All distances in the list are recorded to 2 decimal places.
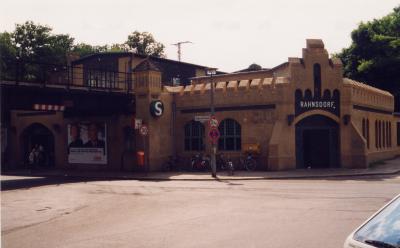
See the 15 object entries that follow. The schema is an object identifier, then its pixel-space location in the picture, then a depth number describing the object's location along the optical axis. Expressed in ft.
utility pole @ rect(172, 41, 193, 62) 226.42
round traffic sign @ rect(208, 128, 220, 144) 85.30
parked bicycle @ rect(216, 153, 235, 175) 98.15
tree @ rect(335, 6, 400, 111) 167.22
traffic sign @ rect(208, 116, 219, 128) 84.45
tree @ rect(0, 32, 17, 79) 204.90
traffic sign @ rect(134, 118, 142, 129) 95.04
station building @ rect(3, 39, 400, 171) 95.50
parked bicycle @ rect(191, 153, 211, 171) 98.63
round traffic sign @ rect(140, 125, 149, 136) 93.75
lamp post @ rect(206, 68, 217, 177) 85.20
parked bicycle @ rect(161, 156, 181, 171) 101.51
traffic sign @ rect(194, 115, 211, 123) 86.51
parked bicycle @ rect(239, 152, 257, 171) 94.89
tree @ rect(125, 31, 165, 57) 246.68
